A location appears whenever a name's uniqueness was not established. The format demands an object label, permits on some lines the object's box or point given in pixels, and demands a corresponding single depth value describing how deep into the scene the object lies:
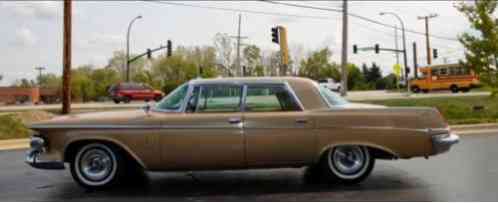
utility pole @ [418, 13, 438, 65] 62.21
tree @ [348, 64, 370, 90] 91.34
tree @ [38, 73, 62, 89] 101.04
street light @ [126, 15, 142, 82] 50.50
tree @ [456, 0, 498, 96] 16.98
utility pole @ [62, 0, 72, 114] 18.08
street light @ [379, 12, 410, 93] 56.23
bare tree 76.25
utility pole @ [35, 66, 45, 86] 100.31
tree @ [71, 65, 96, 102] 67.61
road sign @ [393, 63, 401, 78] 53.52
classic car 6.58
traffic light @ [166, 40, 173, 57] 50.08
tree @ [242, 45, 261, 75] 81.00
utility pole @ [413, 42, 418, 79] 66.09
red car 38.81
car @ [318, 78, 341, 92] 59.48
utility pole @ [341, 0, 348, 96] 29.08
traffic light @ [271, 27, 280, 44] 24.03
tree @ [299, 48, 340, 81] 90.44
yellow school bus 43.47
